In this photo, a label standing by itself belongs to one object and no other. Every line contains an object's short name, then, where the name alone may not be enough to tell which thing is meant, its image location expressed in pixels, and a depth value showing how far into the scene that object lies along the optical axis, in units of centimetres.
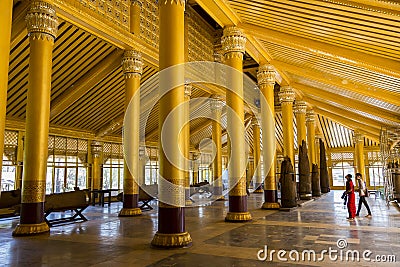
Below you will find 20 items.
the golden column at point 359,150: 2086
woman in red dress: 804
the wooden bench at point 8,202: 950
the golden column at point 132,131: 936
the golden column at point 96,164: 1508
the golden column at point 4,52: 336
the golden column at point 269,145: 1042
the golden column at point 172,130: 513
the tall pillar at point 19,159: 1164
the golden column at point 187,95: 1233
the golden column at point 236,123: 784
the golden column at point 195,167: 2242
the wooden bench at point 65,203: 773
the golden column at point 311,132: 1683
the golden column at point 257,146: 1775
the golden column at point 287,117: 1236
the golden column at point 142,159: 1509
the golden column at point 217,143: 1473
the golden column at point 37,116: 654
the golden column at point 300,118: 1491
